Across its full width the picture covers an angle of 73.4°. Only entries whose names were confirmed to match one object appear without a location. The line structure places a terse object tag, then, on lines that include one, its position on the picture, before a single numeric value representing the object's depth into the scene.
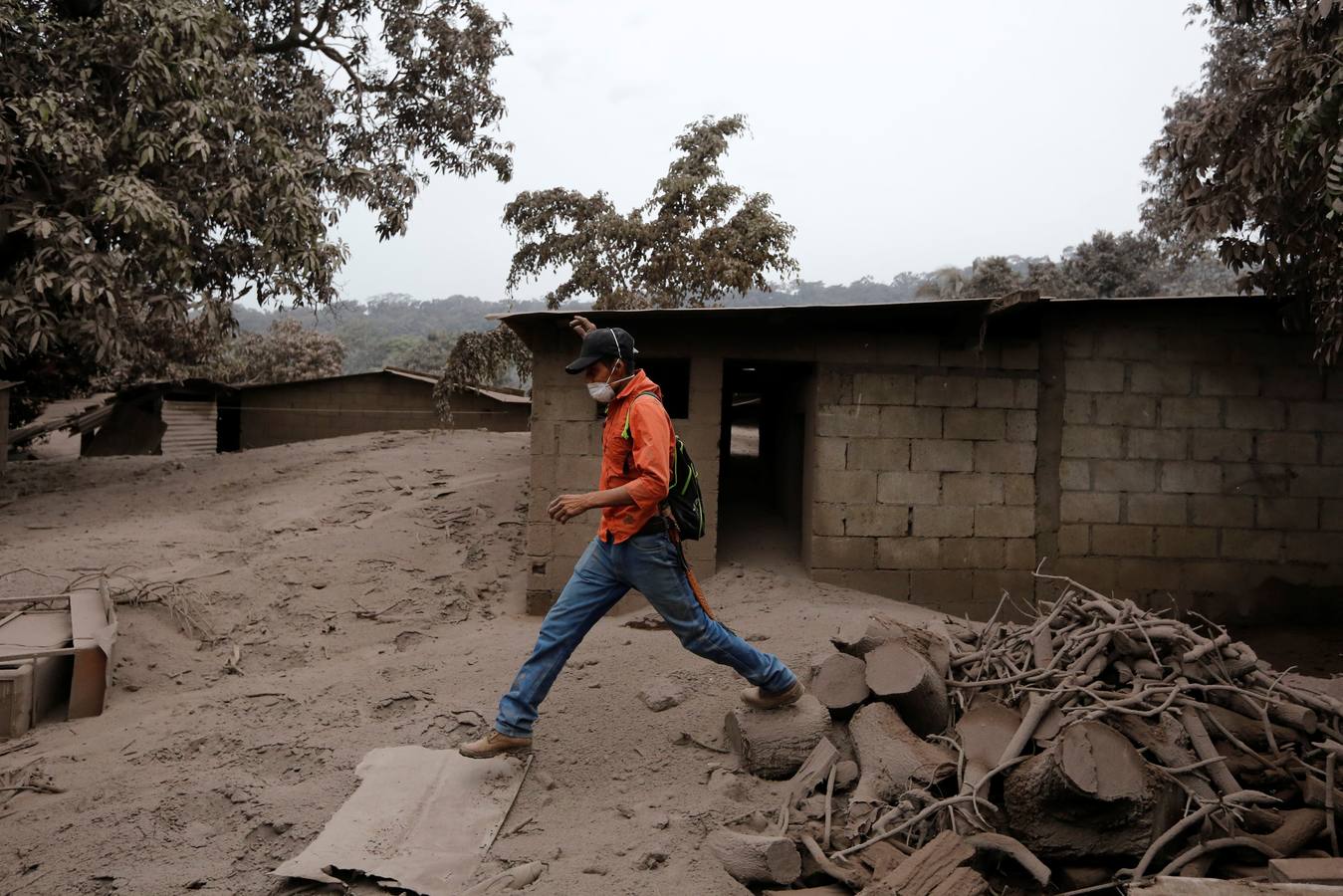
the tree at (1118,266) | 23.39
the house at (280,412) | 16.05
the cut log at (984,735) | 3.48
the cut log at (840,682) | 4.04
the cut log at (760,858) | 3.13
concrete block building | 7.33
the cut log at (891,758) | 3.53
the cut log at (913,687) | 3.86
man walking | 3.85
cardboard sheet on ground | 3.28
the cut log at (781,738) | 3.91
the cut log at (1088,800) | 3.11
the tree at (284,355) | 25.12
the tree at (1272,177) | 6.40
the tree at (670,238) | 14.20
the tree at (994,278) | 22.94
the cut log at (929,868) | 2.93
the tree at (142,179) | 8.36
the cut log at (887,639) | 4.20
